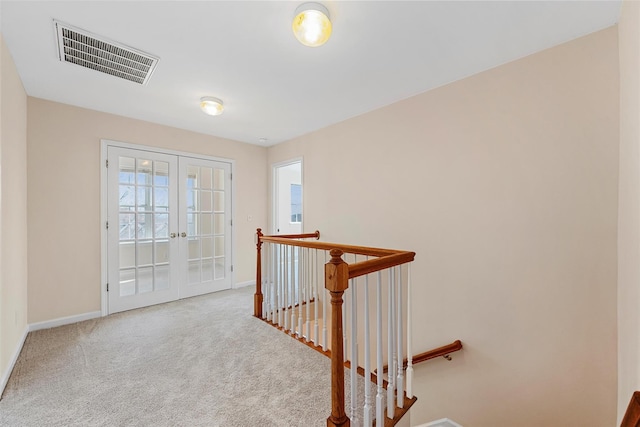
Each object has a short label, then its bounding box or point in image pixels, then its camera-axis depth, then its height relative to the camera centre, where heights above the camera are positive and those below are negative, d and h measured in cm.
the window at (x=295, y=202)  719 +27
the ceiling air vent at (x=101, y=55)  187 +121
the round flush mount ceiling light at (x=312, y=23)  157 +112
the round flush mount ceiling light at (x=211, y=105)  280 +112
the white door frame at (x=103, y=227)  324 -18
